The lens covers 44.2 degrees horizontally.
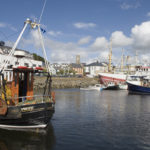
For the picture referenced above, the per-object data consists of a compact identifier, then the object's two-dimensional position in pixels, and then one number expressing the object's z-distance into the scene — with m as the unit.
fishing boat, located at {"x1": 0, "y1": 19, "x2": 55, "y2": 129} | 13.76
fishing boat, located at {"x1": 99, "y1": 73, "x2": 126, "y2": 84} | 90.38
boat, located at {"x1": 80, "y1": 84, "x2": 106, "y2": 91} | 72.19
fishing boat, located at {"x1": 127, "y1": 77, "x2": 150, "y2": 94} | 58.59
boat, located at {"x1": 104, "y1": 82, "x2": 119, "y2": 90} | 76.31
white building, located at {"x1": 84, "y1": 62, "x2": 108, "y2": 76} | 192.62
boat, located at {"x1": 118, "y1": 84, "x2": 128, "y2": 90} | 79.50
